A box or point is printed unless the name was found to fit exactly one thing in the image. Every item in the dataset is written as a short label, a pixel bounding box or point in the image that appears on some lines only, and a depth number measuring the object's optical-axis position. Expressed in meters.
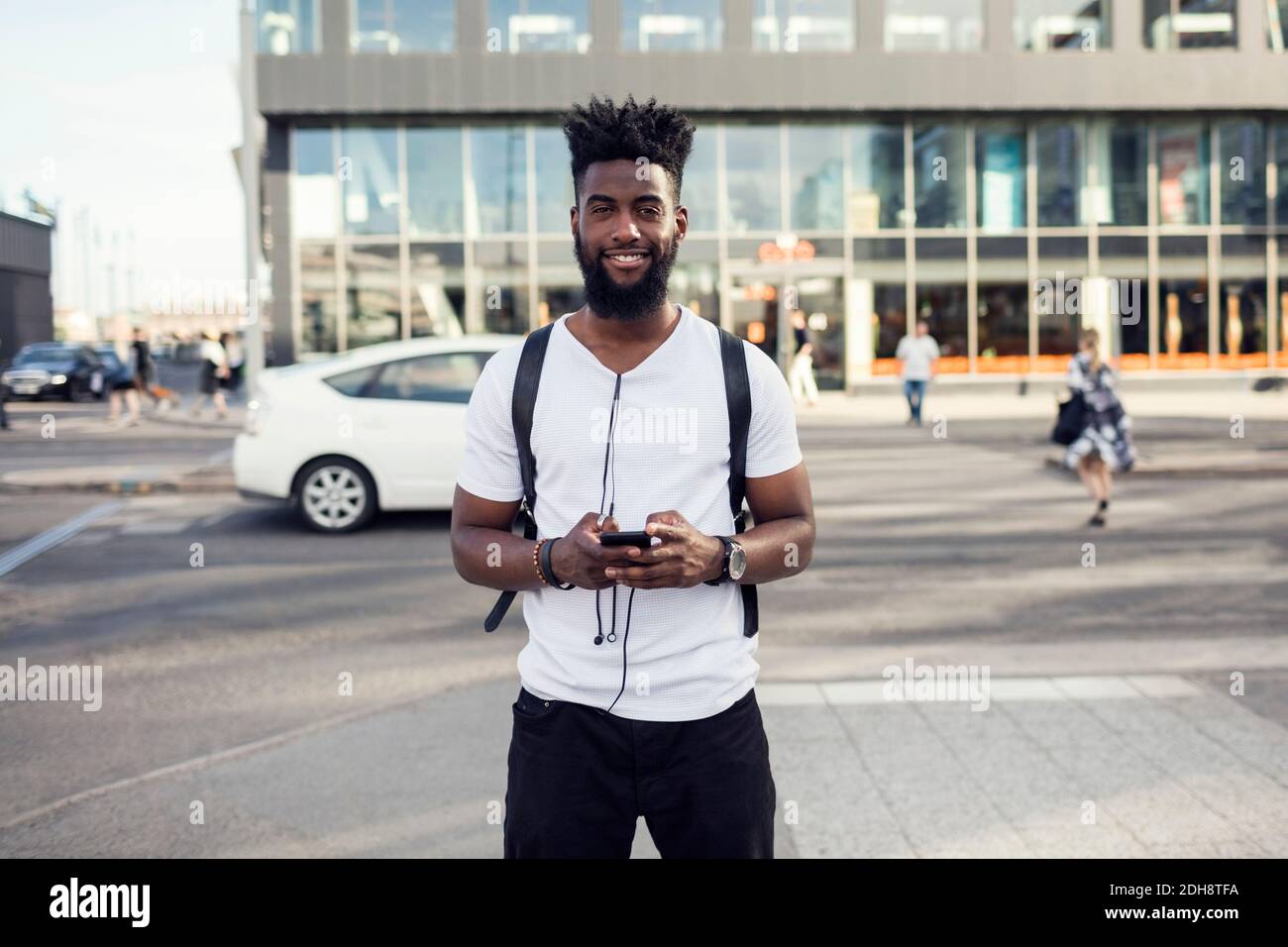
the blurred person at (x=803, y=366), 24.05
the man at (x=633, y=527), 2.33
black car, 32.19
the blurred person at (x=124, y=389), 24.00
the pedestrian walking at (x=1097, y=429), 10.81
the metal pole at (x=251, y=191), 17.67
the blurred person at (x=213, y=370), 24.00
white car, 10.80
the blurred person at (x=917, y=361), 21.47
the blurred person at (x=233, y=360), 25.78
